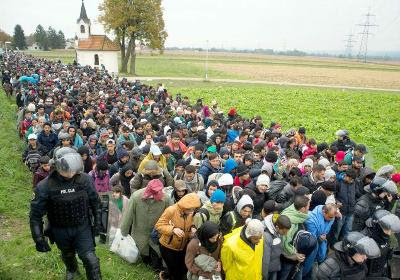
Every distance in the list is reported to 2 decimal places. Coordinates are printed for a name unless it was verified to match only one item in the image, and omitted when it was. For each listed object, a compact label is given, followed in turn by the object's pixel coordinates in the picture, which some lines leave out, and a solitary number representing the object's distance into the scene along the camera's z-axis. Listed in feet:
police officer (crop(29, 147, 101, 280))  14.44
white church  168.04
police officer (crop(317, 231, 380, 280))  13.87
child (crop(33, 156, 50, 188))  23.12
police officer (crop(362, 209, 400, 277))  15.44
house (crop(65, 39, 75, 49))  390.21
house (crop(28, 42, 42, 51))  364.13
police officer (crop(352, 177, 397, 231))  19.56
